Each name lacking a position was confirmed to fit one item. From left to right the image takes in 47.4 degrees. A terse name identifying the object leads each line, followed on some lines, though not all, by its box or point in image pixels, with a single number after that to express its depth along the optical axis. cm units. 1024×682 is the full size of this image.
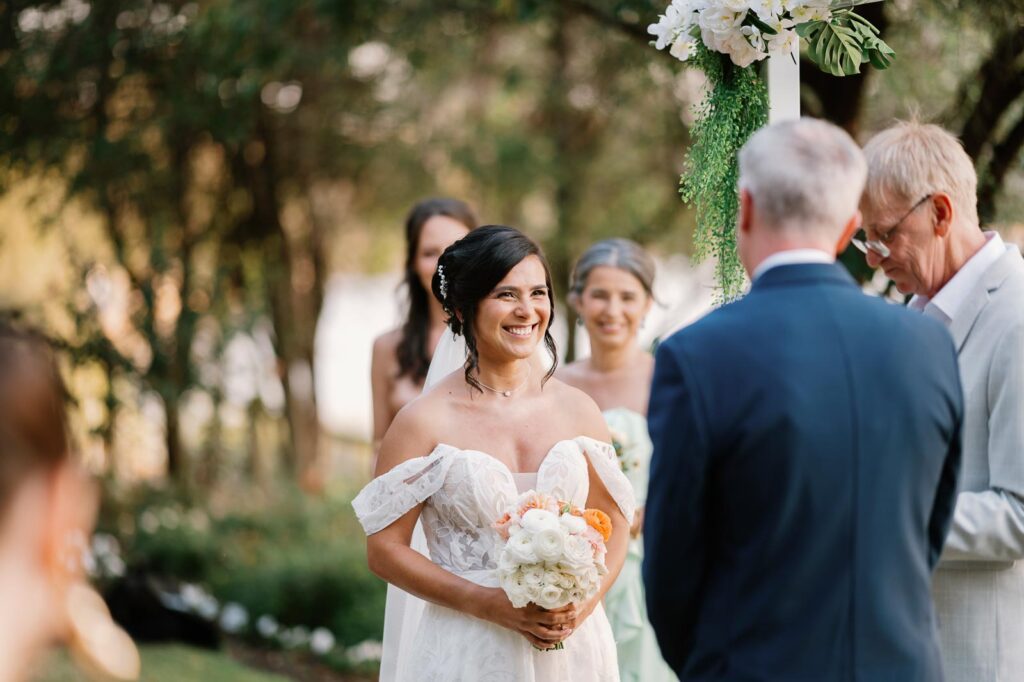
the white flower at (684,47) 378
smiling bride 347
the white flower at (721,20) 362
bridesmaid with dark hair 540
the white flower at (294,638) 890
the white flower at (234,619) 911
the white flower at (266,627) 904
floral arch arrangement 363
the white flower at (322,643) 864
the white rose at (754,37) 364
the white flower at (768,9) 357
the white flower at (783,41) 364
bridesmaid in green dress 535
